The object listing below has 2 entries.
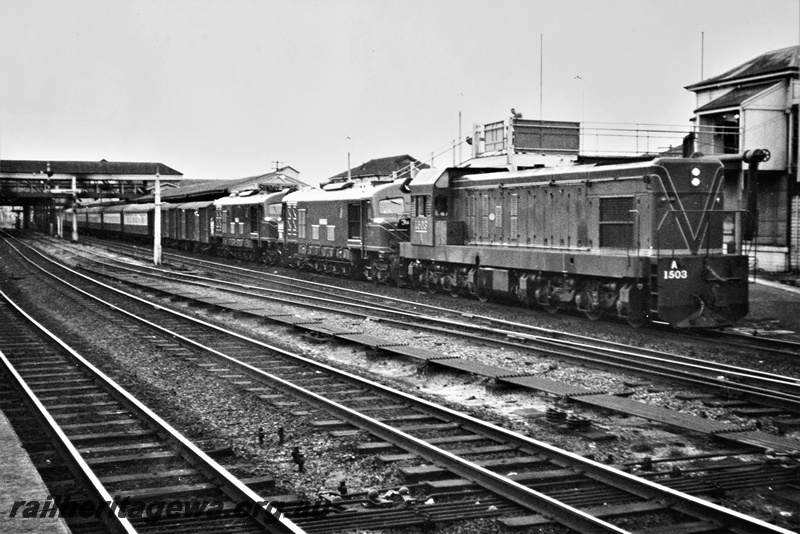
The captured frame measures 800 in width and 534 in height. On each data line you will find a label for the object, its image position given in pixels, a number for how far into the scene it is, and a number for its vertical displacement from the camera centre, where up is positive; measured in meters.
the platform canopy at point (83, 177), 72.44 +4.16
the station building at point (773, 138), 27.88 +2.83
